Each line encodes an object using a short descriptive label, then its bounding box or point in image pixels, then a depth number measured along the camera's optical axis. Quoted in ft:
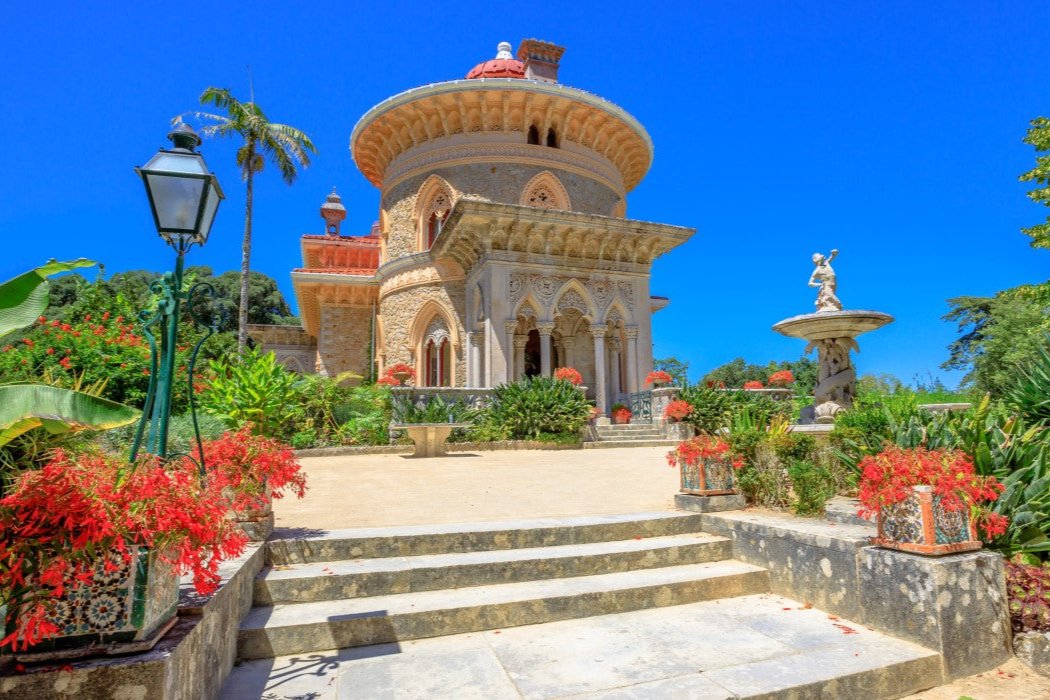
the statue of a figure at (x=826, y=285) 36.78
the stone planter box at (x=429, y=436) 36.96
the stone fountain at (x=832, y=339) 34.30
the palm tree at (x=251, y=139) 68.08
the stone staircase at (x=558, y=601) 9.40
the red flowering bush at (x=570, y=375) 48.67
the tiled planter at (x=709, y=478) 16.43
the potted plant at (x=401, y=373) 46.29
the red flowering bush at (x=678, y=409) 46.26
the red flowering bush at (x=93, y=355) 33.09
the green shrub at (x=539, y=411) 44.42
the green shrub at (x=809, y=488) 15.01
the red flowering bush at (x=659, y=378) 52.75
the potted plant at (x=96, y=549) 5.81
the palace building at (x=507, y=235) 55.47
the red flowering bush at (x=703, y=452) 16.67
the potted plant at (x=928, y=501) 10.33
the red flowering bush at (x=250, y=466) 12.60
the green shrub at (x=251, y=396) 32.63
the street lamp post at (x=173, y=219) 10.03
